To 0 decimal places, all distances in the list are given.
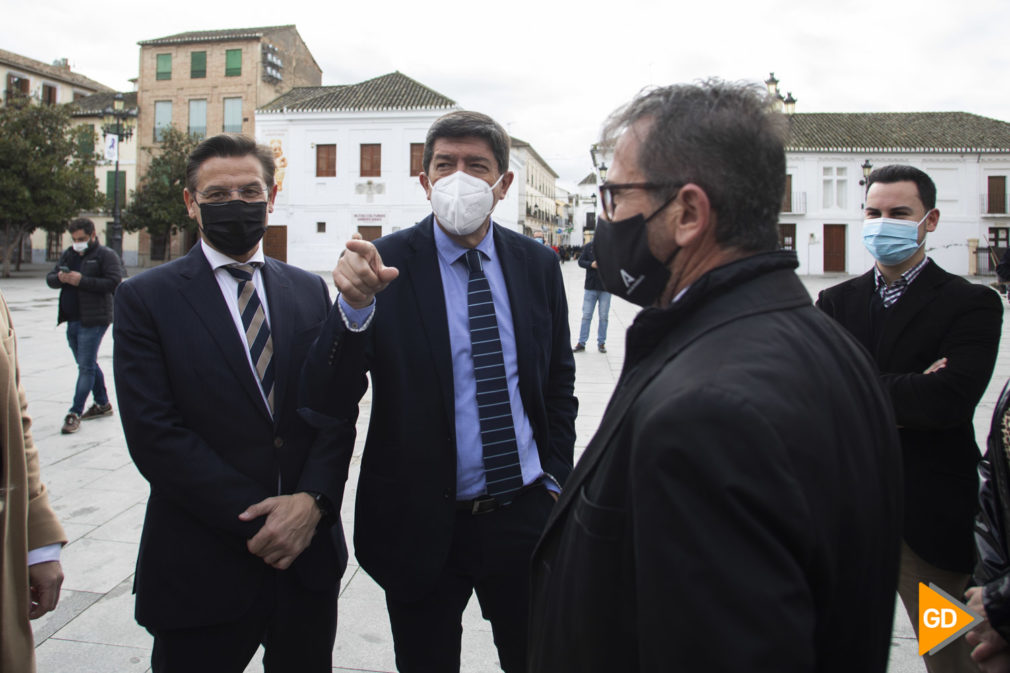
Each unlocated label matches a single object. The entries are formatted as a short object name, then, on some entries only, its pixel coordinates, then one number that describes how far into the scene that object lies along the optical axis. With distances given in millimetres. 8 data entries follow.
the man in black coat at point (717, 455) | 911
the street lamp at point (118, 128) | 19300
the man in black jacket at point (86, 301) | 6453
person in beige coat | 1717
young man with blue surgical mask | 2275
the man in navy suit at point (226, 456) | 1879
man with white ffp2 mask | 2004
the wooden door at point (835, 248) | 38844
